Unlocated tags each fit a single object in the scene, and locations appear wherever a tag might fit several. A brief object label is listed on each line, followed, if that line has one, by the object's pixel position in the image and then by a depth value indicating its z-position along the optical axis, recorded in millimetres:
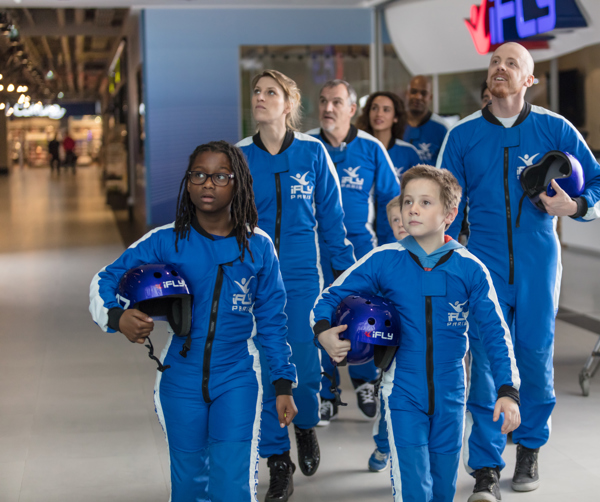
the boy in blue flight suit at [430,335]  5039
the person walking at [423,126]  10781
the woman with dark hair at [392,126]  9781
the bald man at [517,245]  6539
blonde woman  7039
